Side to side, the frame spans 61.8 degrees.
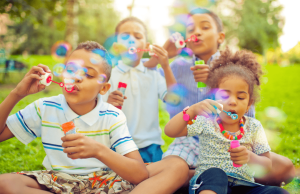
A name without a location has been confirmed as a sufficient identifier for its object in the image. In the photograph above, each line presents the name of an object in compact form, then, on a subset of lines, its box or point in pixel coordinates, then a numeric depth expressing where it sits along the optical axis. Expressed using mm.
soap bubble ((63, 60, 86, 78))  1490
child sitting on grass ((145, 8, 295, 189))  1926
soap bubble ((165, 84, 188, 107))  2178
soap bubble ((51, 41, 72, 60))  2834
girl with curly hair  1567
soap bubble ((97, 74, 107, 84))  1594
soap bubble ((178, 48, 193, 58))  2427
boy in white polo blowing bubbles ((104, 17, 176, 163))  2178
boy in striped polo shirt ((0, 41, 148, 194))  1457
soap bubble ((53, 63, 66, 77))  1599
